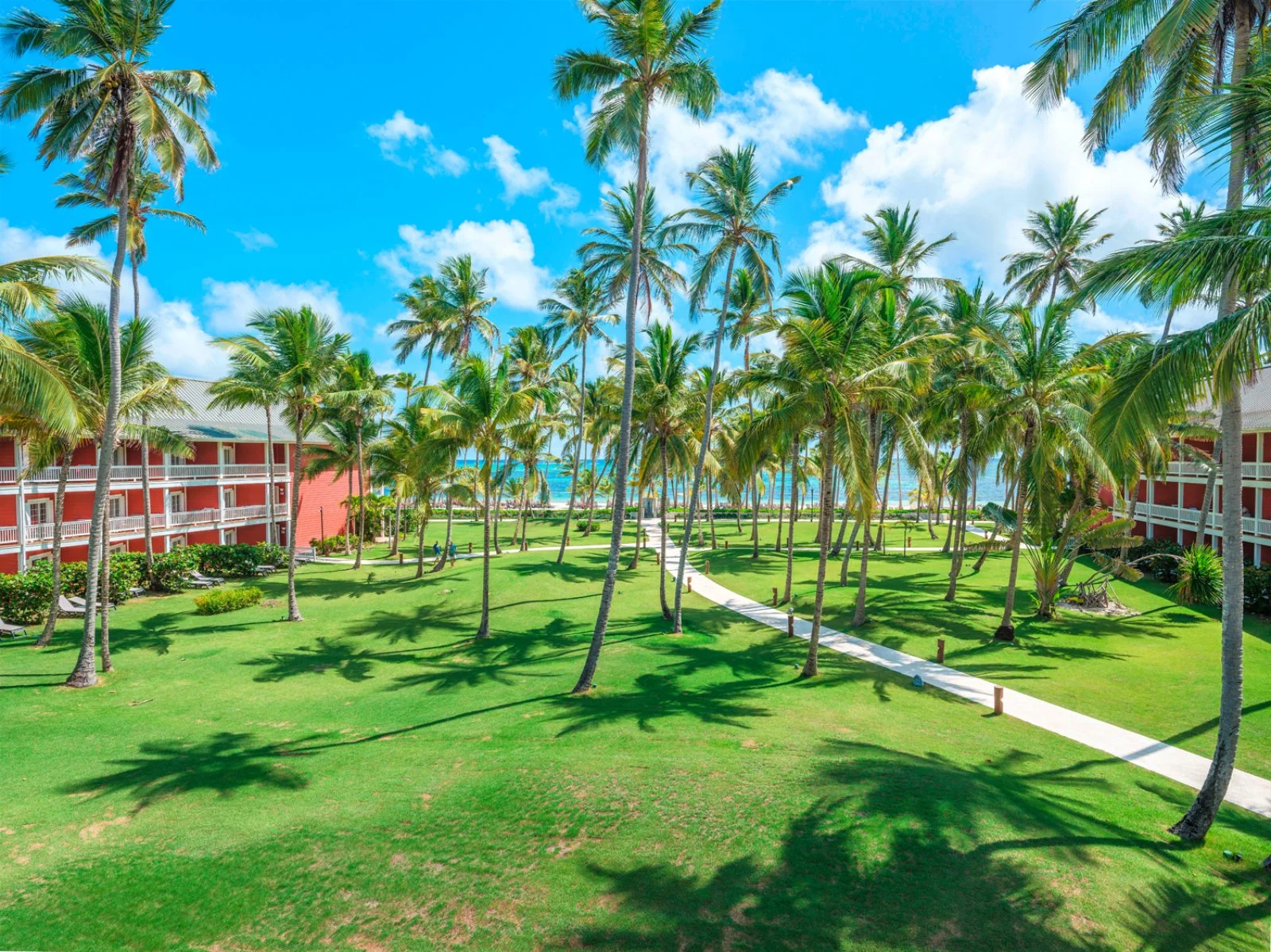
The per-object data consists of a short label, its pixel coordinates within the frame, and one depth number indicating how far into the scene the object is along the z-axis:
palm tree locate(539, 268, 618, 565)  30.77
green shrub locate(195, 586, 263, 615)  22.56
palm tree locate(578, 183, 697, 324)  21.03
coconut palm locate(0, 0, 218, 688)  13.44
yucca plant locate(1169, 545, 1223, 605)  21.50
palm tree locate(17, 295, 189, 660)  15.75
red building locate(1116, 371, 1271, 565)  25.06
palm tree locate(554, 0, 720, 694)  13.59
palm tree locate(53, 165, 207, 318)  20.70
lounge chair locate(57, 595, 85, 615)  21.05
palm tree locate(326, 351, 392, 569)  29.69
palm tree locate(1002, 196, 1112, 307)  33.16
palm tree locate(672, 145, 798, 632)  20.14
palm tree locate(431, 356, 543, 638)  18.20
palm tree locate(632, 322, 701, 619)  25.61
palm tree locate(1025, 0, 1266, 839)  7.93
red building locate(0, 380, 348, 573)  25.72
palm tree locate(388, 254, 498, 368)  31.97
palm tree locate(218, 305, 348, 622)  20.92
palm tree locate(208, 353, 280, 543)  20.80
